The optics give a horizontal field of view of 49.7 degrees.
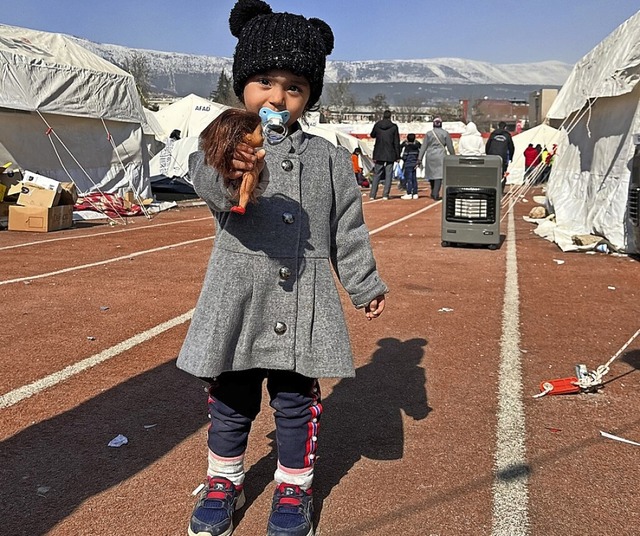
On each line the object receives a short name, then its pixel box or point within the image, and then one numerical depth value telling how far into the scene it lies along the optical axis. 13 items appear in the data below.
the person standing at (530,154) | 28.58
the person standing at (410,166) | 21.08
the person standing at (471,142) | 15.35
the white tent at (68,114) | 13.24
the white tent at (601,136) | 9.16
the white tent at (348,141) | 31.31
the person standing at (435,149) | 18.03
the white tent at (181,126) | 24.00
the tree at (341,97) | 94.94
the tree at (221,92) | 76.19
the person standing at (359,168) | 28.35
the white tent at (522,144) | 33.69
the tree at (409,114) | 86.59
